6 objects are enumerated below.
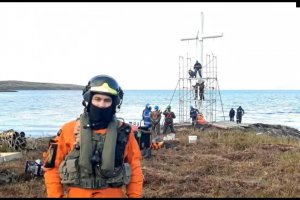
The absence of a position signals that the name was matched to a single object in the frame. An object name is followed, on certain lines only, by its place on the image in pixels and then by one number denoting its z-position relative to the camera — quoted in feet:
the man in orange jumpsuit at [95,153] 13.87
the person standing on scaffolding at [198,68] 90.94
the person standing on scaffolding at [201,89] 89.92
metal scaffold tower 90.74
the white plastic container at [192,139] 58.75
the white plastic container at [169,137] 61.00
